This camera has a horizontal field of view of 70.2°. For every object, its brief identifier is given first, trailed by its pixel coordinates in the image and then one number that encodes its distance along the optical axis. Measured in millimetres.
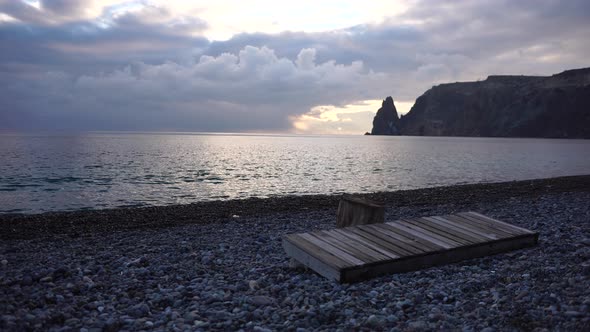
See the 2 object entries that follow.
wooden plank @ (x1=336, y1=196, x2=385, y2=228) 9430
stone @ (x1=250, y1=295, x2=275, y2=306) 6441
